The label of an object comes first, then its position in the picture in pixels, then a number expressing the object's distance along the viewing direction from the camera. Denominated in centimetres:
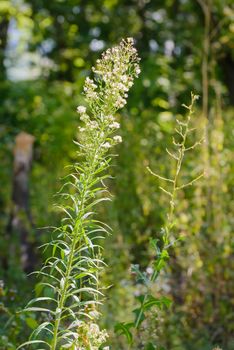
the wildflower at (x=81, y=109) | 290
